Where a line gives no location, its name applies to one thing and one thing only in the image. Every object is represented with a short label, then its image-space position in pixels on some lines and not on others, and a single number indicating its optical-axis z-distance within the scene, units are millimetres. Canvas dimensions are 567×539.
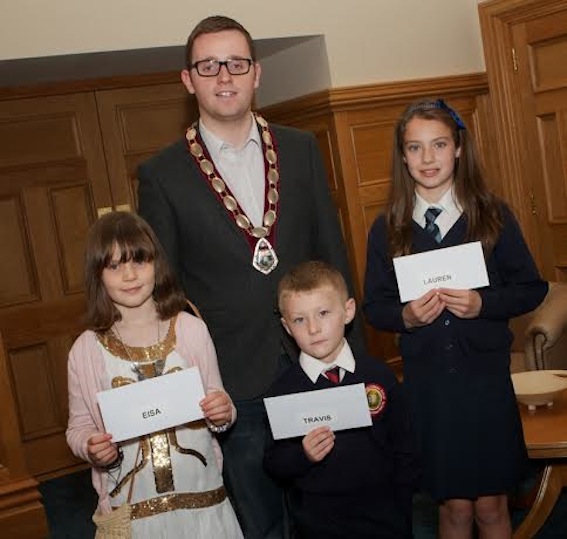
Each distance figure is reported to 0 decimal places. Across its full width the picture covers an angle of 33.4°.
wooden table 2984
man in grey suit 2242
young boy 2135
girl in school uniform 2469
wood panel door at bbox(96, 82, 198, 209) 5250
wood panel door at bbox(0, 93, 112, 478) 5027
